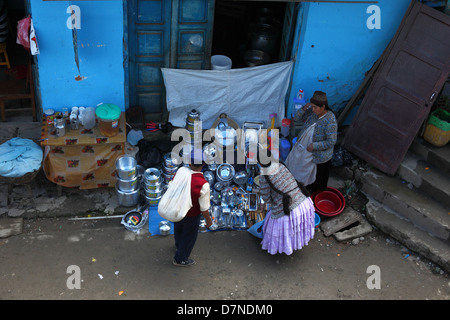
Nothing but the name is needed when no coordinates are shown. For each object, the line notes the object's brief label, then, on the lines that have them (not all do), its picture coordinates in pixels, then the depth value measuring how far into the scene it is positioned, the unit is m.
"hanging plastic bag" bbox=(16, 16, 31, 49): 5.52
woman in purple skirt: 5.10
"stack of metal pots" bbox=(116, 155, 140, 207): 5.96
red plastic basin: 6.44
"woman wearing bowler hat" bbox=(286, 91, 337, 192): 5.78
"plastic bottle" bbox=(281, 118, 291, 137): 7.18
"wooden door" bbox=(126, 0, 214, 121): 6.26
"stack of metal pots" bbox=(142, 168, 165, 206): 6.11
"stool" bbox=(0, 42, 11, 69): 8.12
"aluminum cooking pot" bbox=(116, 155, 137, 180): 5.93
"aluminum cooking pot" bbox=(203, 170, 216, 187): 6.53
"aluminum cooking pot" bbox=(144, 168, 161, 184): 6.09
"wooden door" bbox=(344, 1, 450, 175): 6.15
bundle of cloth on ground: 5.51
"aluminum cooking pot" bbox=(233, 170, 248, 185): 6.65
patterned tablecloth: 5.87
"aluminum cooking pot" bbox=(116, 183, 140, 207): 6.04
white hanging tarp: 6.72
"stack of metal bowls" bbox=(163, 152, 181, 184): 6.43
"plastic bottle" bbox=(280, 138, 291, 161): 7.01
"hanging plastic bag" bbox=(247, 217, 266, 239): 5.76
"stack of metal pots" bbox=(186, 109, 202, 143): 6.79
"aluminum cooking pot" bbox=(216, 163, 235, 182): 6.55
